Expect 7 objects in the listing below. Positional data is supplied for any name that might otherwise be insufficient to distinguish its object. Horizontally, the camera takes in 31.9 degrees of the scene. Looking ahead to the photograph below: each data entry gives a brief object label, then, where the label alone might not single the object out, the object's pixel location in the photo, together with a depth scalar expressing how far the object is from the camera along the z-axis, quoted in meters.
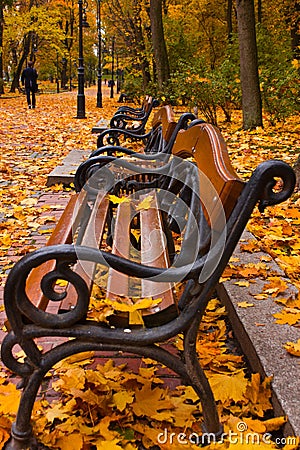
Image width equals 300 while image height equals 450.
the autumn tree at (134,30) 20.53
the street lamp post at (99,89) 21.51
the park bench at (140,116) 6.85
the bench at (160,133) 3.46
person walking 21.00
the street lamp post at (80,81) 14.82
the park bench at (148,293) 1.76
